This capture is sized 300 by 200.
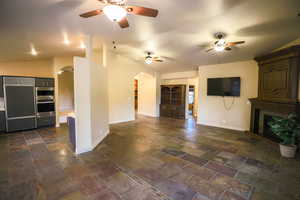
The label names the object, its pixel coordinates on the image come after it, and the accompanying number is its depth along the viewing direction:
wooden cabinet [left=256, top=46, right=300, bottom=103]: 3.49
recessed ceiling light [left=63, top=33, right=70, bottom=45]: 3.34
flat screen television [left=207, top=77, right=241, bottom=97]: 5.24
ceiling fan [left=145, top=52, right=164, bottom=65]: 5.09
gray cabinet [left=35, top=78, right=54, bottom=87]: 5.19
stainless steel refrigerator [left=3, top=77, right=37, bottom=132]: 4.68
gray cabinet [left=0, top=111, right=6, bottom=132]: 4.66
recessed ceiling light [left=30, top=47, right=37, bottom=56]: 4.20
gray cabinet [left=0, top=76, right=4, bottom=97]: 4.58
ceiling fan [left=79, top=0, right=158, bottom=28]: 1.69
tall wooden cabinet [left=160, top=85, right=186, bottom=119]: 7.53
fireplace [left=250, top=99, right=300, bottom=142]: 3.64
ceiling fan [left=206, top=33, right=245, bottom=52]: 3.39
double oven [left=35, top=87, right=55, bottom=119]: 5.27
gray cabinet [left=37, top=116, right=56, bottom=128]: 5.32
